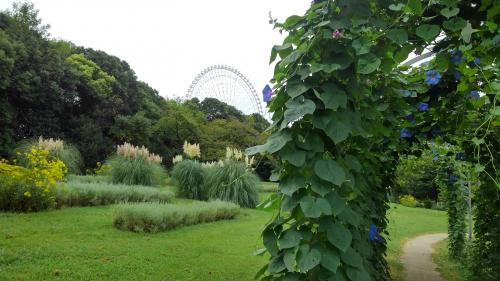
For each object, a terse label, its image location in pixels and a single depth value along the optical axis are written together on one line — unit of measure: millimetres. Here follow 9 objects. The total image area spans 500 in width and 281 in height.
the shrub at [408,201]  22141
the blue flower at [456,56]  1923
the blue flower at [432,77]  2926
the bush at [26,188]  6188
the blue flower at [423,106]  3252
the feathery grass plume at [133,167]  9852
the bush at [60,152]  9435
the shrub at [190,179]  10180
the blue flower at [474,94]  2680
